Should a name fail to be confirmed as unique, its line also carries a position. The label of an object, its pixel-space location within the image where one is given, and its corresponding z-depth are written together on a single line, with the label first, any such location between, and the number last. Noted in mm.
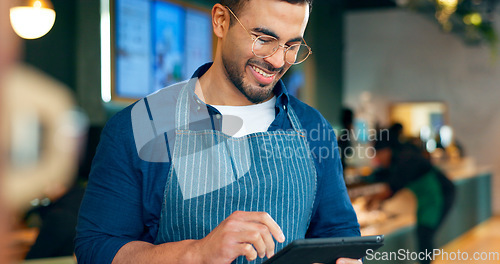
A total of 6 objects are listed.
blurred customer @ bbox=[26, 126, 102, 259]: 2107
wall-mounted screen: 3865
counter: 3289
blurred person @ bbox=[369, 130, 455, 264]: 3539
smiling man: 994
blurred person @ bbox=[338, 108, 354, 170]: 3529
